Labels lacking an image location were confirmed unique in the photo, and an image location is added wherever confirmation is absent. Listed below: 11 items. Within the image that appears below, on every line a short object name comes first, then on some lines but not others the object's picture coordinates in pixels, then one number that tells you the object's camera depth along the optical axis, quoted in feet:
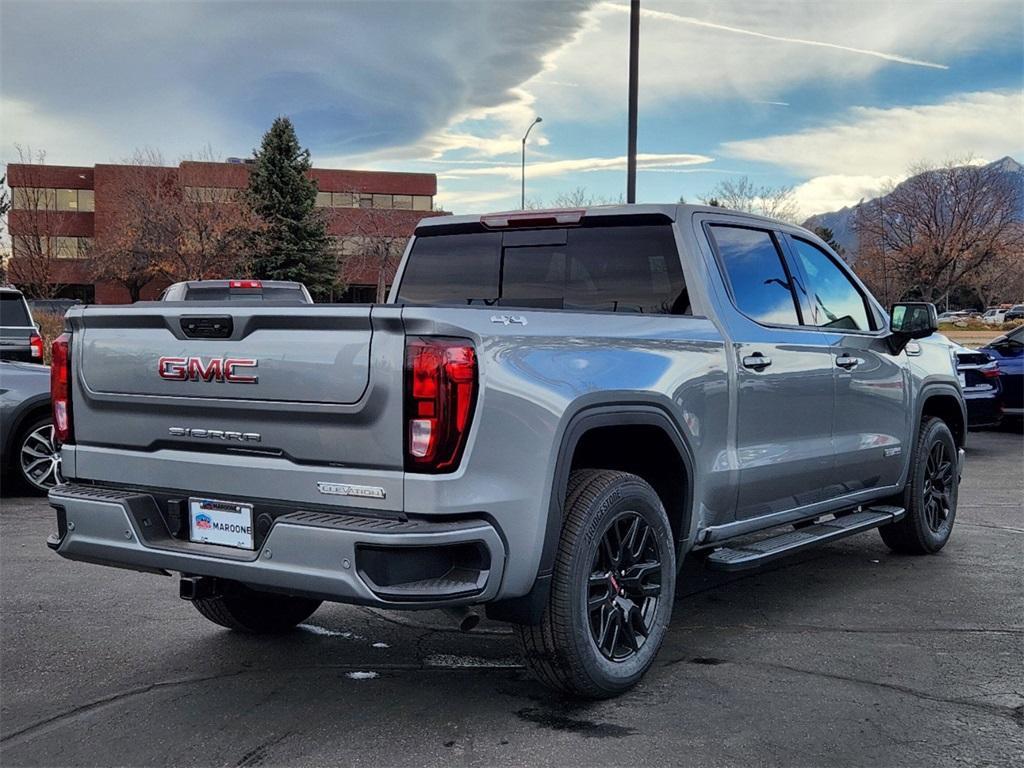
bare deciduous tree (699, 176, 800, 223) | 189.16
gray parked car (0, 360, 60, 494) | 28.84
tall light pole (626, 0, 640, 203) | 53.01
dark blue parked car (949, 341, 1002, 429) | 41.01
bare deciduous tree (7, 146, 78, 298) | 143.54
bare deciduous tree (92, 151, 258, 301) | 139.33
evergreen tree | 159.22
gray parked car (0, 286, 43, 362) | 38.24
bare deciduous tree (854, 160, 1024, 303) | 209.05
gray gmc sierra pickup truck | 11.51
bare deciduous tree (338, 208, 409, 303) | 193.16
